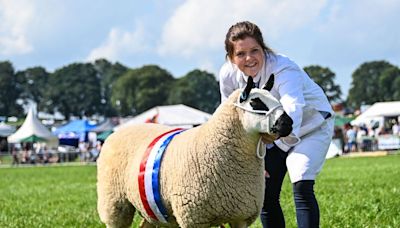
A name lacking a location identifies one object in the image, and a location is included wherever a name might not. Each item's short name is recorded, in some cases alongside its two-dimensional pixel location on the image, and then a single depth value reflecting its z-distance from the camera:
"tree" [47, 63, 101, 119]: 120.19
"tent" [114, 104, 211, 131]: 33.12
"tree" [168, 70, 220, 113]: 99.19
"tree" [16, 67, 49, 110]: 123.50
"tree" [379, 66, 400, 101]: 104.82
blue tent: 47.56
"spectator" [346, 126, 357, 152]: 35.91
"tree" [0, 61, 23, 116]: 115.72
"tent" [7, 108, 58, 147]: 41.52
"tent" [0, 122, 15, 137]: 54.06
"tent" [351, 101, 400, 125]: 45.09
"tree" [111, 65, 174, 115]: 98.38
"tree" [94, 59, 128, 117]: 123.00
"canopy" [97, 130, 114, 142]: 43.17
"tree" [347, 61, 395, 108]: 107.94
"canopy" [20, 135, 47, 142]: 41.03
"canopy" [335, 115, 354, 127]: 46.78
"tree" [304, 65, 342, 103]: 109.62
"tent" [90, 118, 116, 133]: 47.34
